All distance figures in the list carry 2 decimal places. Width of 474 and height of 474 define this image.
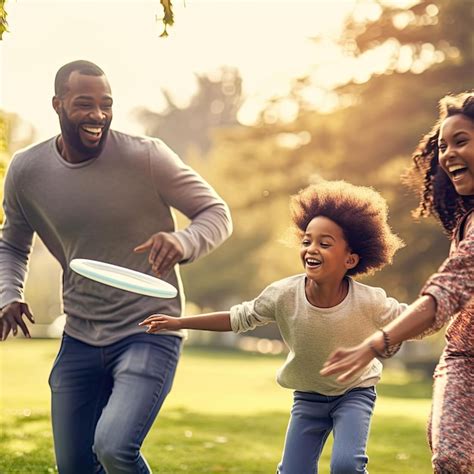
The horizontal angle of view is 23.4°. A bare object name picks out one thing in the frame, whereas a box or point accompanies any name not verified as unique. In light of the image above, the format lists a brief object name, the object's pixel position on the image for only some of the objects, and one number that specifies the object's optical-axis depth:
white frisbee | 5.70
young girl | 5.36
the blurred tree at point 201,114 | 65.25
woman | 4.14
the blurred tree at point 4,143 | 9.98
